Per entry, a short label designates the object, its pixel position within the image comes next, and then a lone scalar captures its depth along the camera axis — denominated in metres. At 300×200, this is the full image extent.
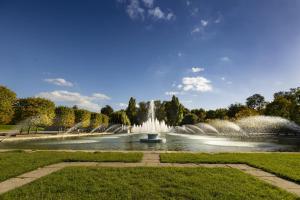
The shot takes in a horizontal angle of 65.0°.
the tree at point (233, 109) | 98.82
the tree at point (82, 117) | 65.37
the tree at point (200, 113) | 106.55
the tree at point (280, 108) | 60.15
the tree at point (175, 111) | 94.06
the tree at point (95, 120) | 72.04
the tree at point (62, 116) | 59.19
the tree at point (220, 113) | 96.99
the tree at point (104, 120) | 78.09
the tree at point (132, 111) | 96.12
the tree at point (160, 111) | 98.55
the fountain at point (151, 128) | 58.22
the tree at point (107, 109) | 139.62
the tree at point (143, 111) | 100.53
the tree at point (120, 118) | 90.25
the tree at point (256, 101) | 114.68
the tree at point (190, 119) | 99.78
